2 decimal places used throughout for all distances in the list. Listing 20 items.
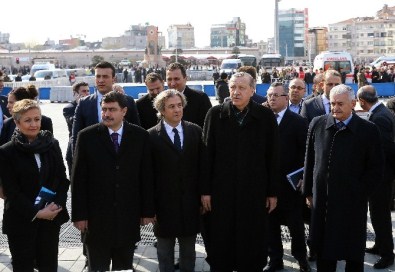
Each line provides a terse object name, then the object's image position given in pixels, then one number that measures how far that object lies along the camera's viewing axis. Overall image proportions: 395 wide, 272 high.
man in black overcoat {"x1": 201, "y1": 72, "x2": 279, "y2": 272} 5.27
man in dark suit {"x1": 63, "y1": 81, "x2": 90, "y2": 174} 7.54
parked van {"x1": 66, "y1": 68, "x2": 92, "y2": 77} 56.39
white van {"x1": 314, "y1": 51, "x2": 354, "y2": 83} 36.66
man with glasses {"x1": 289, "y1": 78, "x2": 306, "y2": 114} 7.68
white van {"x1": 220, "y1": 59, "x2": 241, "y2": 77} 53.25
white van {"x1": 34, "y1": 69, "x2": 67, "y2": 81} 44.28
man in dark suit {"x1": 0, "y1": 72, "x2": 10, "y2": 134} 7.70
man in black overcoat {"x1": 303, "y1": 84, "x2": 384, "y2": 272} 5.02
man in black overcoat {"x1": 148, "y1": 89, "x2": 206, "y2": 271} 5.29
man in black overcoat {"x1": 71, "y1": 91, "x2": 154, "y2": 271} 4.98
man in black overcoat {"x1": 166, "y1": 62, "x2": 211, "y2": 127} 6.88
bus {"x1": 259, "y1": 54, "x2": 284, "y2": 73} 61.25
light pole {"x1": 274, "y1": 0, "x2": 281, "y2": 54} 78.57
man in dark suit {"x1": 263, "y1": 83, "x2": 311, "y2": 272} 6.00
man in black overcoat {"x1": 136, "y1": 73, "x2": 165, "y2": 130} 7.07
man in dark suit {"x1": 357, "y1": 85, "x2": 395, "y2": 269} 6.15
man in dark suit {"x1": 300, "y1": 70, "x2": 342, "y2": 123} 7.10
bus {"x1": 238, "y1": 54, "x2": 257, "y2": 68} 62.62
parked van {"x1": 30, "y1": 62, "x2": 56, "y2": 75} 54.33
